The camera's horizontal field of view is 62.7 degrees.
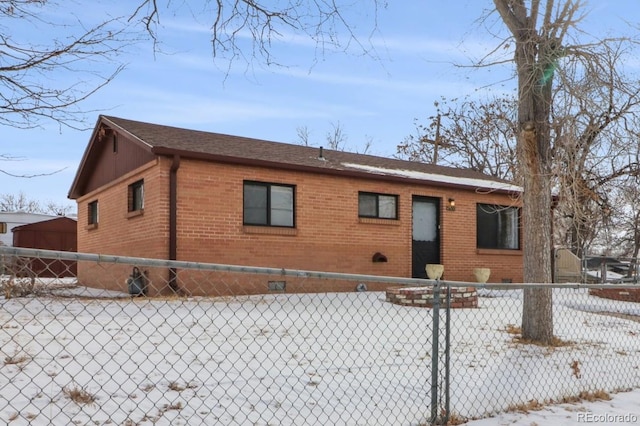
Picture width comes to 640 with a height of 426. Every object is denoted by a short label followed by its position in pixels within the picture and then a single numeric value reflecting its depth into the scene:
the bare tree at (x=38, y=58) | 5.21
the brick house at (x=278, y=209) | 11.52
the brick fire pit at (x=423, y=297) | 9.54
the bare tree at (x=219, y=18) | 5.78
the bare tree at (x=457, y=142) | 32.16
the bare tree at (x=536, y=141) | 7.53
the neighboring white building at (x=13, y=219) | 30.23
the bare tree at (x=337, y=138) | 38.41
